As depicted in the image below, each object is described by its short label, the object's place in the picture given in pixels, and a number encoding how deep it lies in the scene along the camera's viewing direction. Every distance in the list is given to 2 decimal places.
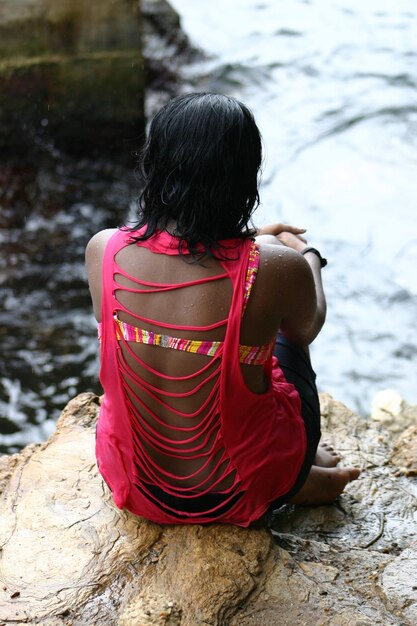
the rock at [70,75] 6.31
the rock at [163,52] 8.41
